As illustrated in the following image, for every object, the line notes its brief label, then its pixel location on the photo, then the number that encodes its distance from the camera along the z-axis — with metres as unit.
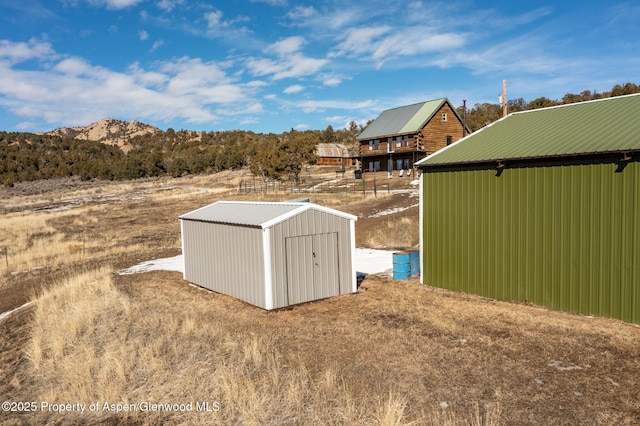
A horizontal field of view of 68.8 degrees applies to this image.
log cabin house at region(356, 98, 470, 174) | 48.19
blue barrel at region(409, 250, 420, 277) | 16.08
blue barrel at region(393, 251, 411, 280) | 15.44
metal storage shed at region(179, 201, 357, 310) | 12.53
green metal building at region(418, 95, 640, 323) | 10.36
